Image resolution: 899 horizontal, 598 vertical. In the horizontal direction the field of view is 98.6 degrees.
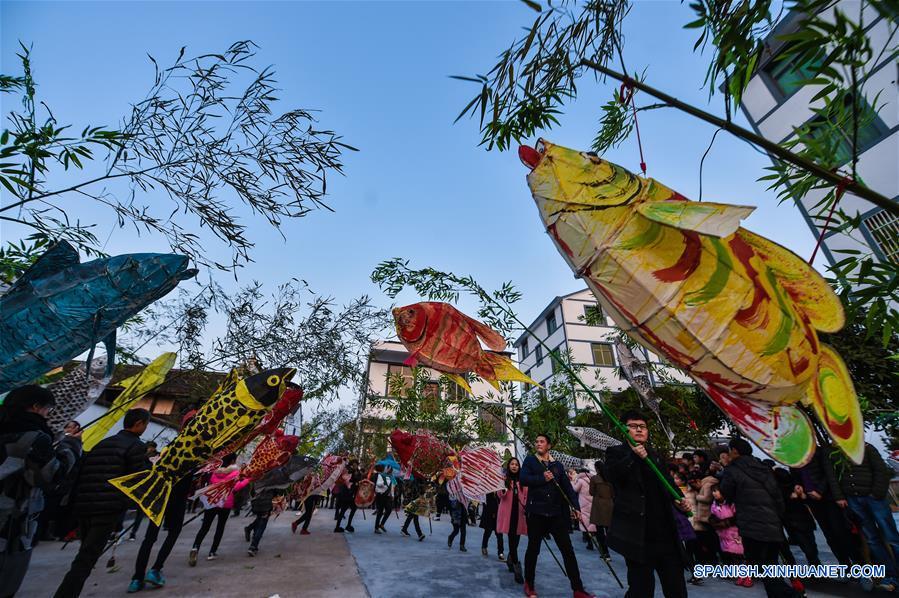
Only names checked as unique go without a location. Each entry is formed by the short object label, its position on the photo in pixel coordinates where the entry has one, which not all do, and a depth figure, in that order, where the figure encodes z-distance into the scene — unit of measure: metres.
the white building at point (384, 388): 13.84
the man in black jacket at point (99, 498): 2.89
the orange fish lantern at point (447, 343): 4.25
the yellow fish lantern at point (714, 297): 1.45
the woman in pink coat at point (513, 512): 4.81
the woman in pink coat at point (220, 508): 4.90
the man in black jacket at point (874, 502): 3.98
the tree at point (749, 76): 1.35
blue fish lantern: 2.18
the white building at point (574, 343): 19.16
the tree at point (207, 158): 2.82
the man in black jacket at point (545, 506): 3.81
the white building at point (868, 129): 7.29
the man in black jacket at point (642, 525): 2.55
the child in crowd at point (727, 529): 4.88
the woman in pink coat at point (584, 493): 6.31
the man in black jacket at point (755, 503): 3.38
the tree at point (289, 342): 6.58
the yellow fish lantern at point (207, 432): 3.26
